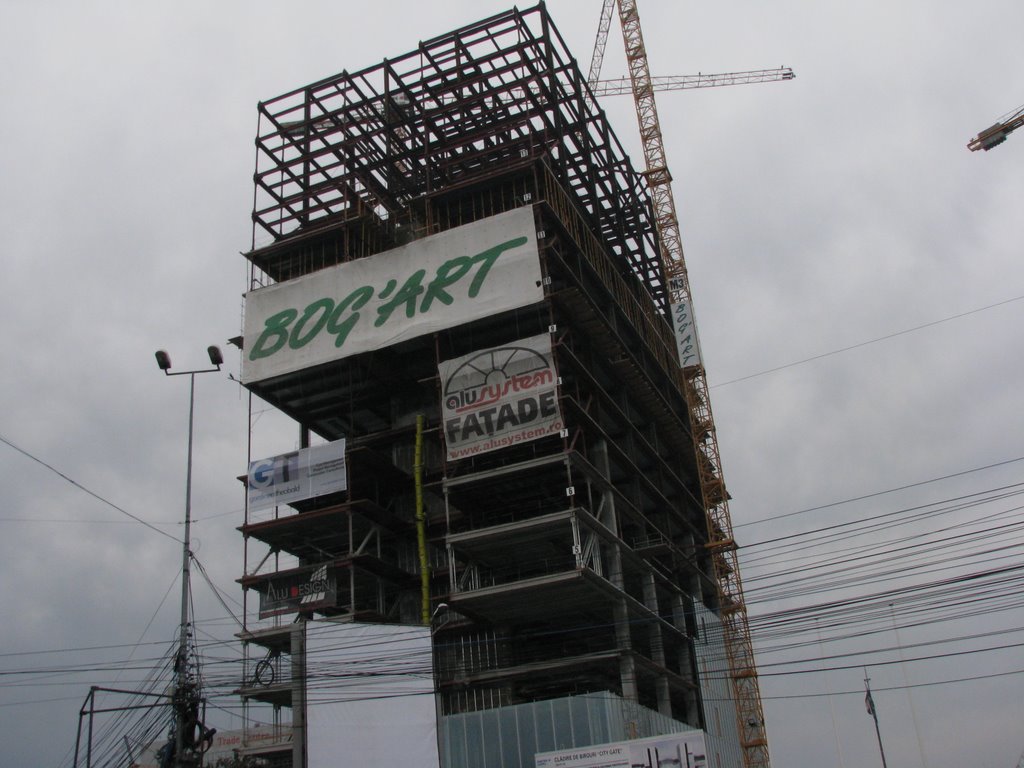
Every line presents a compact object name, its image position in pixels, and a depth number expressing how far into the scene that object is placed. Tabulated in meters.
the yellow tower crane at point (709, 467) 99.50
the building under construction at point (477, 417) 65.75
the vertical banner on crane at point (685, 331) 107.25
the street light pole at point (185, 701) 38.78
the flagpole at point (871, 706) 85.69
